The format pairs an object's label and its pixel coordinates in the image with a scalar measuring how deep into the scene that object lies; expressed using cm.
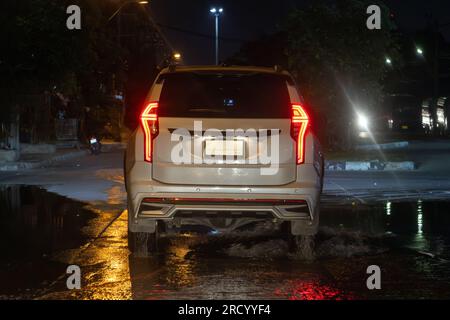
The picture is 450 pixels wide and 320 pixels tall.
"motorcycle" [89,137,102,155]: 3275
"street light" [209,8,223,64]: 5705
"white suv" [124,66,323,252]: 731
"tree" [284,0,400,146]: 2692
